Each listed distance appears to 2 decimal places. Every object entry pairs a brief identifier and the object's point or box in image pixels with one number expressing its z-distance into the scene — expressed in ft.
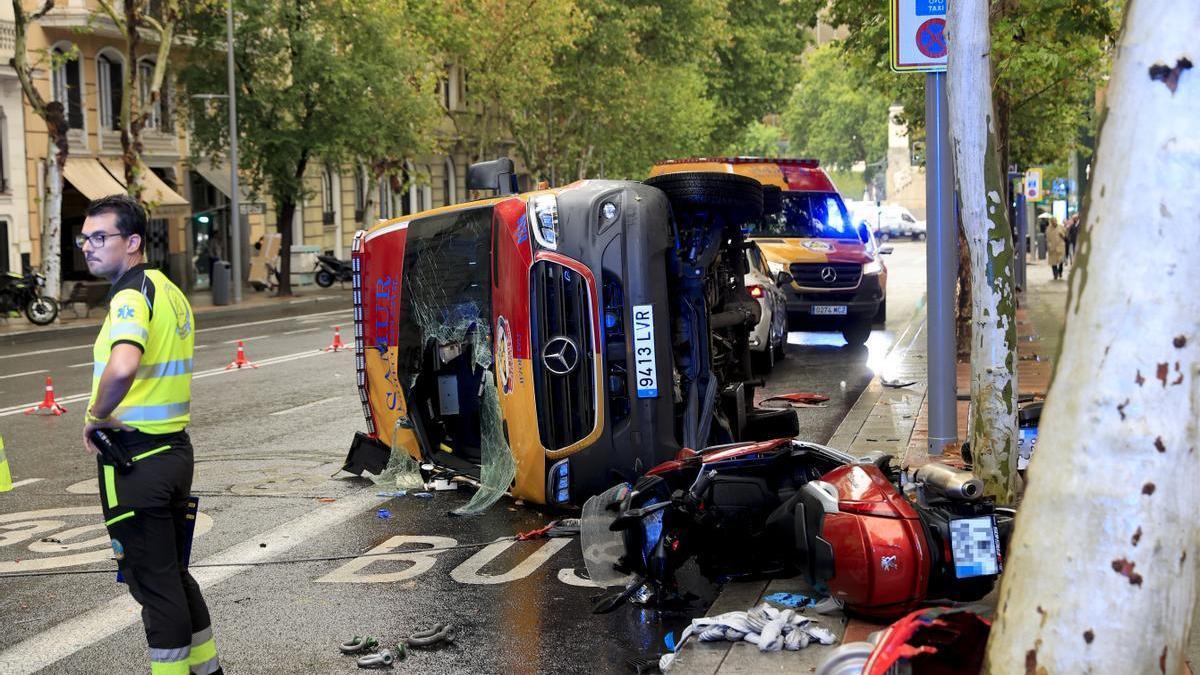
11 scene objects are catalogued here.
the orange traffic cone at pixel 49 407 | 45.91
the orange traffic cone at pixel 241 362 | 59.67
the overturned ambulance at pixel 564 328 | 26.63
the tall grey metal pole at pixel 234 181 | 105.60
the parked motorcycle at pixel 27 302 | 88.28
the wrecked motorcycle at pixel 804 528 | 18.62
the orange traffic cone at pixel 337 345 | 67.15
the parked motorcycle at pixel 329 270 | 136.67
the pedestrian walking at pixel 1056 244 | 126.93
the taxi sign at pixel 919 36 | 30.19
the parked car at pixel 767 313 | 53.93
